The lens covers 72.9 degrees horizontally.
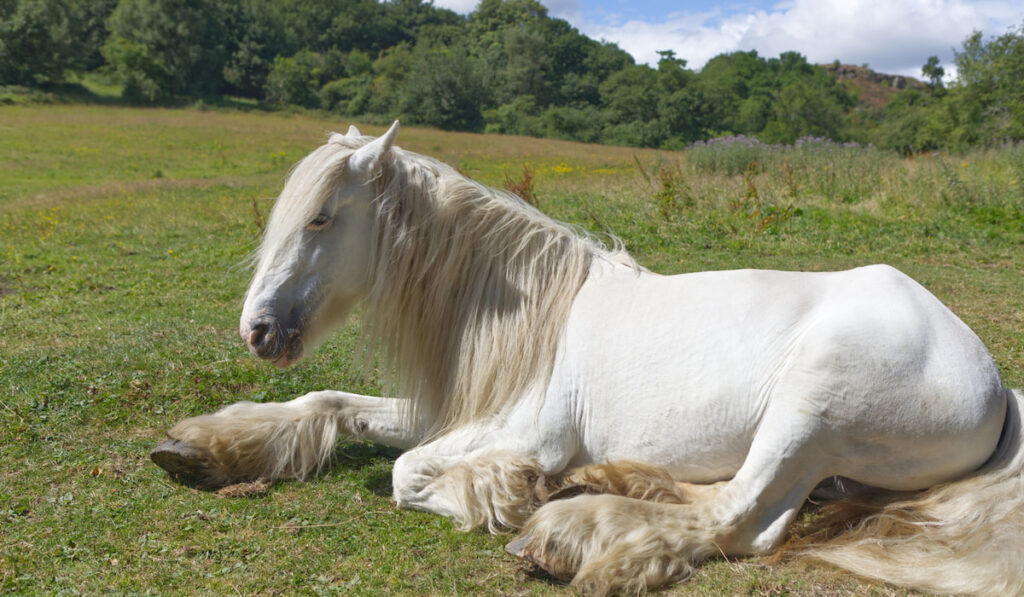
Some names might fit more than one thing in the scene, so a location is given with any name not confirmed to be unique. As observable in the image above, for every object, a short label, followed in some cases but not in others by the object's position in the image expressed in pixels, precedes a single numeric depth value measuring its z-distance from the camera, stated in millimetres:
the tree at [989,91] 28109
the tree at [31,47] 52375
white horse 2664
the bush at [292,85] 70331
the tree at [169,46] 61438
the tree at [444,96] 65438
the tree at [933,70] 61069
